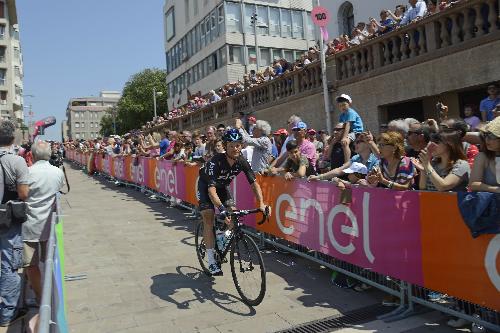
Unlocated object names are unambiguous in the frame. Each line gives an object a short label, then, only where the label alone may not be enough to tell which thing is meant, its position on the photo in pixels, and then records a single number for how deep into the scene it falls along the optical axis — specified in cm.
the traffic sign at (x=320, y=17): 1274
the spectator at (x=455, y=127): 479
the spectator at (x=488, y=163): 405
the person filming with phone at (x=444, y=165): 447
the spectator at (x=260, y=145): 830
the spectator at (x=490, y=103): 843
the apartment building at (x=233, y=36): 3747
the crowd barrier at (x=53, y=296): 219
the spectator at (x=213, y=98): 2544
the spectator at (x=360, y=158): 631
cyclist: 553
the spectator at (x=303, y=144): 753
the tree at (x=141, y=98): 7544
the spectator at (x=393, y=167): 518
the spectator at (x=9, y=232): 497
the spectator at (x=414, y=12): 1129
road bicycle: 513
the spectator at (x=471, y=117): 869
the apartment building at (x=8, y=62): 6234
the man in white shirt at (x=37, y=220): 530
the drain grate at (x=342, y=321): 465
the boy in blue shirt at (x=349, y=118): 766
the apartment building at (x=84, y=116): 16562
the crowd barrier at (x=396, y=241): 407
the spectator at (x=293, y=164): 685
